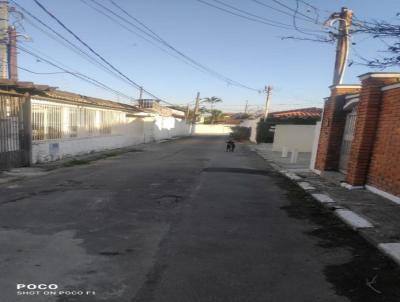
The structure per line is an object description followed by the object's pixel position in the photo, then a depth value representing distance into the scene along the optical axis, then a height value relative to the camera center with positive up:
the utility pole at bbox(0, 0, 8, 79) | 19.92 +3.23
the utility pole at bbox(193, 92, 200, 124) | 72.44 +0.55
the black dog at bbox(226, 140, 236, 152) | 25.16 -2.41
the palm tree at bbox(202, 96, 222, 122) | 101.25 +3.16
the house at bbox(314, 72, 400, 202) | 8.60 -0.30
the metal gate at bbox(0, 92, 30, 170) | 11.87 -1.30
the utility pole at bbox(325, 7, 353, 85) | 12.99 +2.77
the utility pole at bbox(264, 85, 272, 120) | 41.80 +2.55
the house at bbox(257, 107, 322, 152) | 26.28 -0.97
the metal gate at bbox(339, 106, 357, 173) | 12.12 -0.57
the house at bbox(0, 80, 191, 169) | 12.26 -1.25
